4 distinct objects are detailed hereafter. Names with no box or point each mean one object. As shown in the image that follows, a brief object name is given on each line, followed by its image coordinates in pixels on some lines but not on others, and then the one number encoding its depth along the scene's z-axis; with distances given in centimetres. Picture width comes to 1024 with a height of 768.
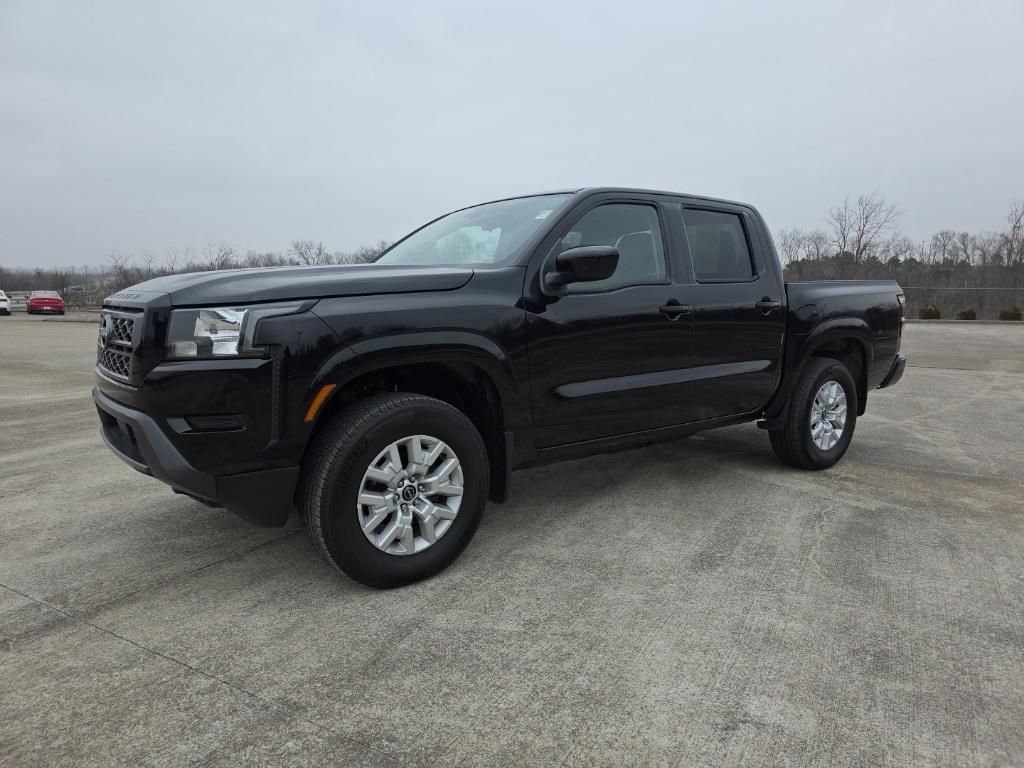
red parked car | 3412
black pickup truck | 262
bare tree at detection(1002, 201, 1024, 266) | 3597
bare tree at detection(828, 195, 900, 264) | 3600
